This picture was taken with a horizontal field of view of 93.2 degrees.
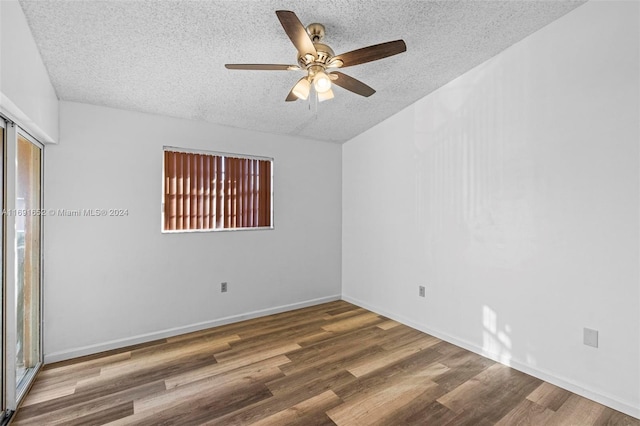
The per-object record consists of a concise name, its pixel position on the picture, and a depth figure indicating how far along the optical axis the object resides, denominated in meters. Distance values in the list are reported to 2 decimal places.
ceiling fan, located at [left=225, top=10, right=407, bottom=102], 1.72
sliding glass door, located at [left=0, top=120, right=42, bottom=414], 2.01
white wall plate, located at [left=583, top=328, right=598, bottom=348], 2.22
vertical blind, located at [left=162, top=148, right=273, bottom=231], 3.34
